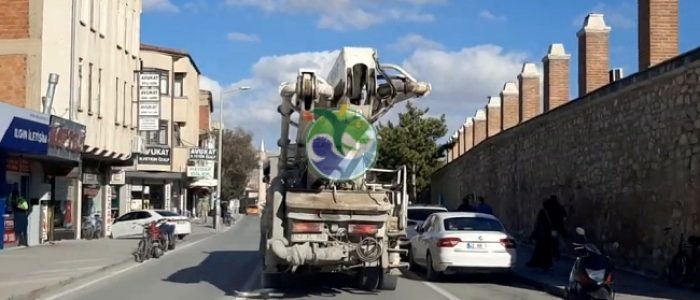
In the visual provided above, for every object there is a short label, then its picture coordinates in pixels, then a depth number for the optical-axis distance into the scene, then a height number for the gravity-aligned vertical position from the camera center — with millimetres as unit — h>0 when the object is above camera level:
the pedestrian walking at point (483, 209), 25906 -982
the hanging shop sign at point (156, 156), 49750 +745
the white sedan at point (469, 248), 18375 -1498
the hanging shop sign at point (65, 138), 28688 +990
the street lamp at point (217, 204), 54619 -2003
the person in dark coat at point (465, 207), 27959 -1015
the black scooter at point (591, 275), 12805 -1409
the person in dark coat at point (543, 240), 20703 -1482
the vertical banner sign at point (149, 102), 42625 +3162
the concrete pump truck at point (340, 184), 14664 -192
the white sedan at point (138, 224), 38969 -2330
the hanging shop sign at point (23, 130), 25203 +1096
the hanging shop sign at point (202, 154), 55625 +999
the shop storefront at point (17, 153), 25500 +470
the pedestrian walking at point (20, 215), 29609 -1538
